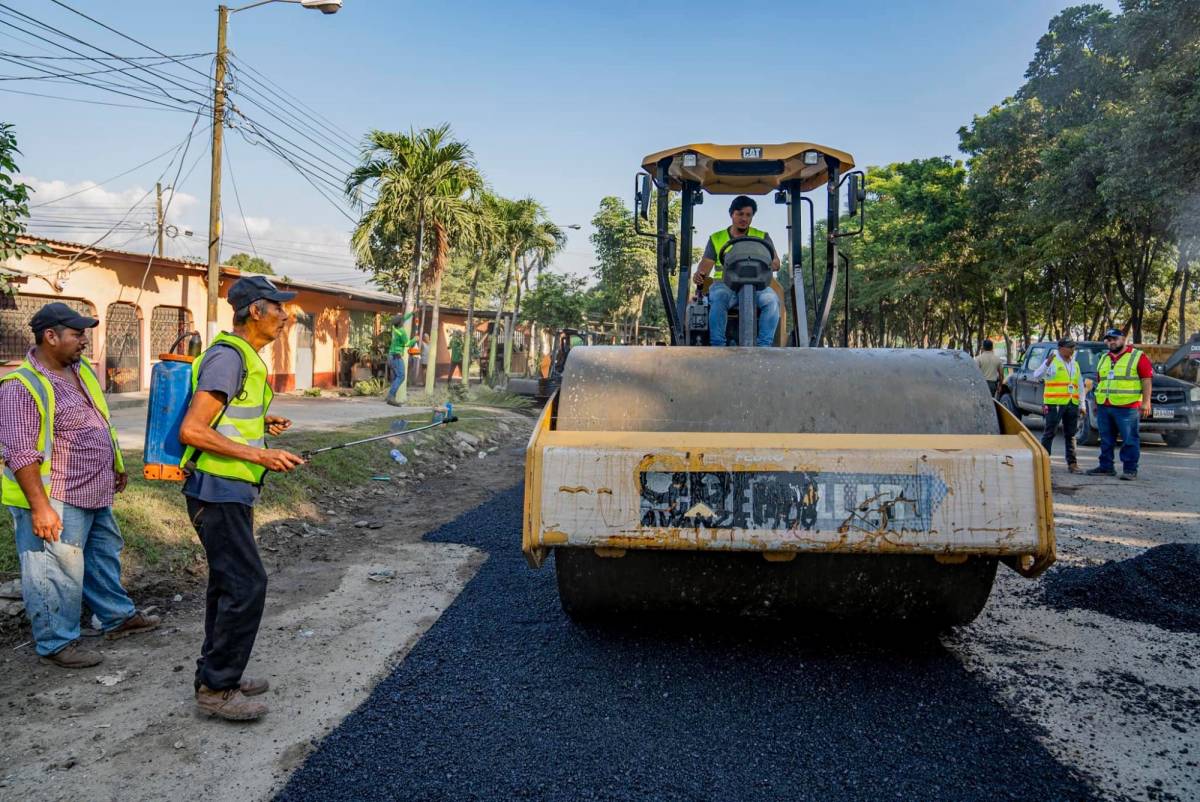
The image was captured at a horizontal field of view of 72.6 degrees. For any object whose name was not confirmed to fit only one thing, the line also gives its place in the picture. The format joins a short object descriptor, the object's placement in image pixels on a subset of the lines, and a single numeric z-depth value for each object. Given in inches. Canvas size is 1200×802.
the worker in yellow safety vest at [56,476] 139.8
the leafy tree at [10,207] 199.8
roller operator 188.5
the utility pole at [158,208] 886.0
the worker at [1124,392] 351.3
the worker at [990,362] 565.1
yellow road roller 111.1
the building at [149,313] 532.4
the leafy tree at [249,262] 1933.8
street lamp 514.9
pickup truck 481.4
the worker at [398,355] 588.7
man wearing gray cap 119.4
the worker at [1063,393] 383.6
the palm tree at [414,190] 632.4
